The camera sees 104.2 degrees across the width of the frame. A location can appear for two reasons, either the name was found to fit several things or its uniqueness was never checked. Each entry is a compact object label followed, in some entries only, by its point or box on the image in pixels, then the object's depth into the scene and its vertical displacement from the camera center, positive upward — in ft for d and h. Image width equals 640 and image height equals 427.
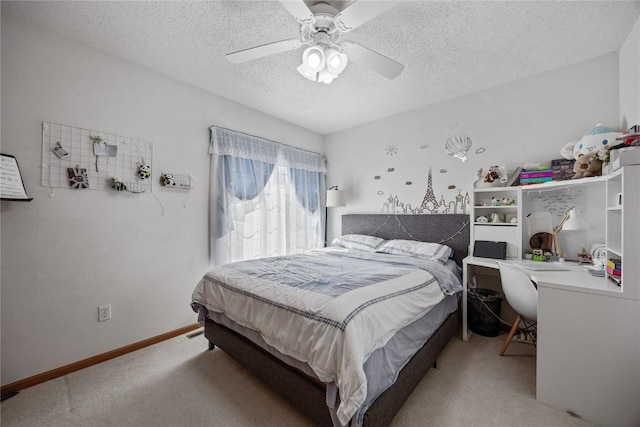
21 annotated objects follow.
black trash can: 8.07 -3.30
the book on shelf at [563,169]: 7.22 +1.28
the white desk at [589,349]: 4.38 -2.59
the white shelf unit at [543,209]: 7.14 +0.13
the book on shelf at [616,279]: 4.68 -1.31
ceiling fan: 4.55 +3.60
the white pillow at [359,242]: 10.70 -1.33
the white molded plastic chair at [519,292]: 6.00 -2.01
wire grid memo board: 6.26 +1.48
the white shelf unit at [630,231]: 4.30 -0.32
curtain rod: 9.57 +3.28
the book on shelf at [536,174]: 7.52 +1.19
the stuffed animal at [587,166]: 6.35 +1.22
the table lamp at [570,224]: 6.71 -0.31
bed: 3.84 -2.43
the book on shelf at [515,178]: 8.26 +1.17
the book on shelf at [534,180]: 7.50 +1.00
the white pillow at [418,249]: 8.70 -1.38
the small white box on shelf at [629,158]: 4.31 +0.97
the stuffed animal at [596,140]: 6.36 +1.90
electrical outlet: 6.89 -2.81
